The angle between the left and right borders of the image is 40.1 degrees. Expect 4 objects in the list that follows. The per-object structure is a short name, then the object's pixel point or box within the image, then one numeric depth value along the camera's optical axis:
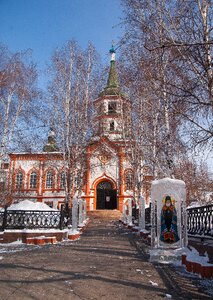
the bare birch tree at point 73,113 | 18.02
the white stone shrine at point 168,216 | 7.76
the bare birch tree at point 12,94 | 16.05
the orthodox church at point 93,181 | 32.03
